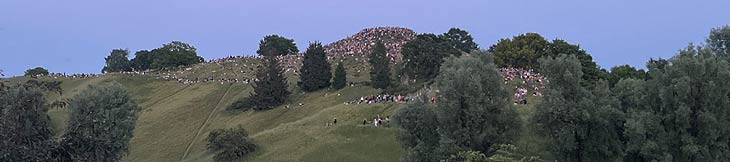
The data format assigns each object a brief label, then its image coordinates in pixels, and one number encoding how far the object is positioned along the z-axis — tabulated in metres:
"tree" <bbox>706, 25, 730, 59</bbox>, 67.44
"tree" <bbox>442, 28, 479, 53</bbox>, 142.38
